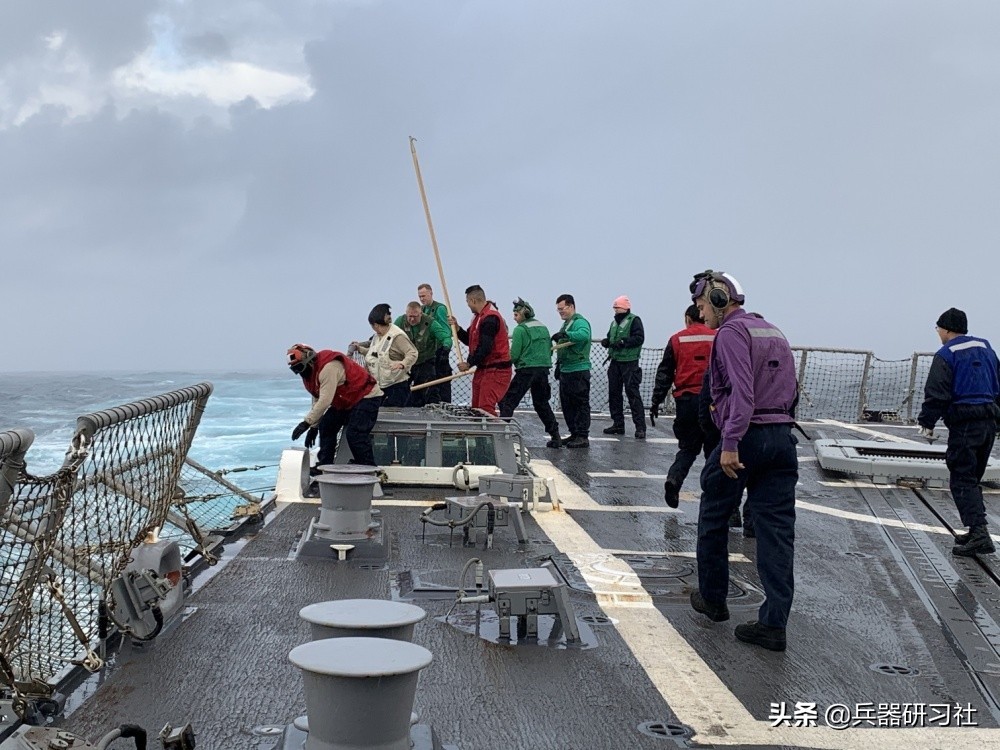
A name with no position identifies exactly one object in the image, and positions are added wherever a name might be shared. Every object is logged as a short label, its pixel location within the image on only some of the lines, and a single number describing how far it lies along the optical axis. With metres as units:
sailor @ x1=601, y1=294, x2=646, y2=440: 12.66
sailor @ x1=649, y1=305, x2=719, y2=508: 7.09
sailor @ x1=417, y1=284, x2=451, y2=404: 12.02
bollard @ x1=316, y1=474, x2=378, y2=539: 6.06
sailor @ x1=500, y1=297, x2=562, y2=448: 11.88
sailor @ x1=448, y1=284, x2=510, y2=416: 10.61
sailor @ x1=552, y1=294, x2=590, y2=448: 12.32
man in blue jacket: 6.80
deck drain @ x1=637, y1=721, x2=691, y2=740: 3.38
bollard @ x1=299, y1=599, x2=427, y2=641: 3.04
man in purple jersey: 4.45
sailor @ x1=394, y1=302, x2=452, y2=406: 11.73
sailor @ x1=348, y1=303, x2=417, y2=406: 9.81
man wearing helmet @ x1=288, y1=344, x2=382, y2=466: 7.73
